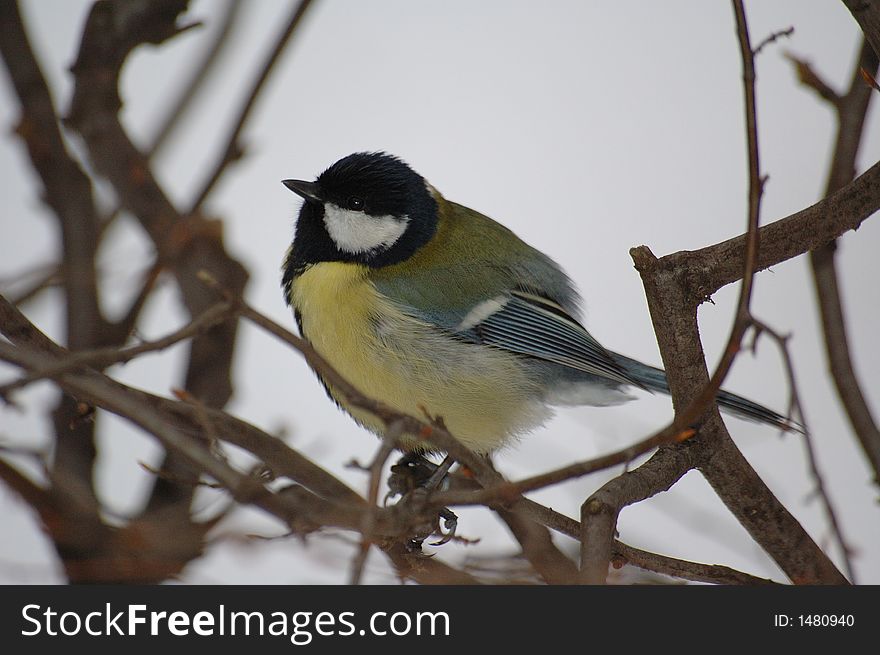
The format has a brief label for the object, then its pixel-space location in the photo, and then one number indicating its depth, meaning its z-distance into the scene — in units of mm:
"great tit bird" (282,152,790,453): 2552
